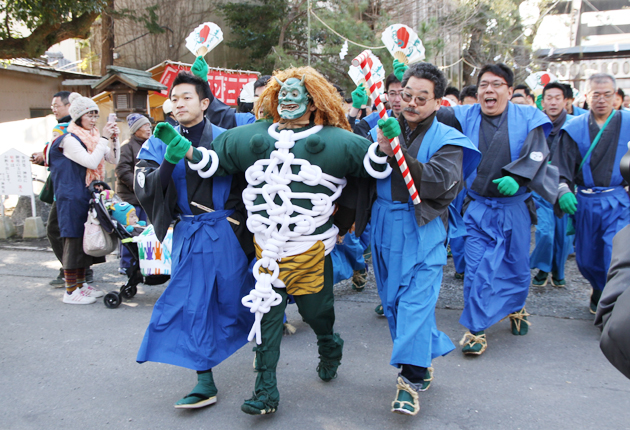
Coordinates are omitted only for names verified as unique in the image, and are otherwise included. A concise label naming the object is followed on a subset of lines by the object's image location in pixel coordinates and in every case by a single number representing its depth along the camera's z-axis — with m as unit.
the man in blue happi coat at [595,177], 4.23
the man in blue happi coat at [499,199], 3.69
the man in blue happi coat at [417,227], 2.81
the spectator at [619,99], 5.84
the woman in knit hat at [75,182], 4.98
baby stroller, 4.86
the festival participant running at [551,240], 5.14
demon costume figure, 2.82
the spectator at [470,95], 7.12
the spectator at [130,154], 5.77
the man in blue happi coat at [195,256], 3.02
